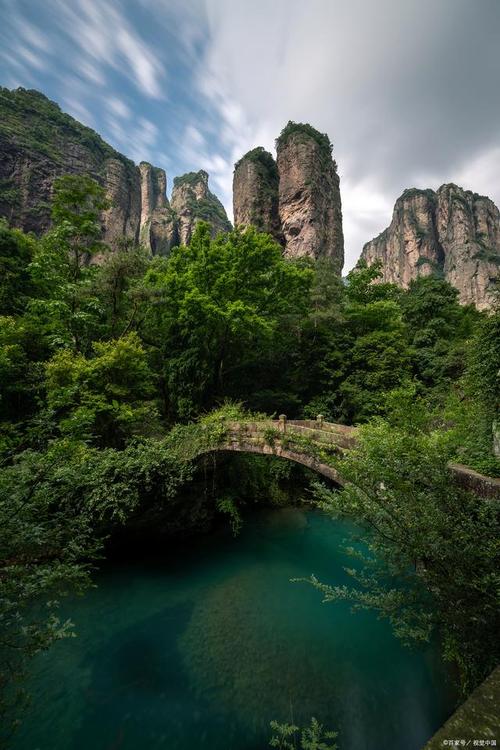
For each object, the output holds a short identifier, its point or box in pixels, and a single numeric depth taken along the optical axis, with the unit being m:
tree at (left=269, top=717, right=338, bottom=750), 4.02
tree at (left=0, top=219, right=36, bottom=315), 13.20
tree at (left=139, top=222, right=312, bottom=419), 13.70
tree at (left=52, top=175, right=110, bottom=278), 12.88
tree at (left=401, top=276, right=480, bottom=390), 15.79
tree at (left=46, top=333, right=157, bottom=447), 9.73
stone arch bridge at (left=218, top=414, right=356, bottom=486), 8.06
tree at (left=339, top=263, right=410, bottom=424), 14.72
